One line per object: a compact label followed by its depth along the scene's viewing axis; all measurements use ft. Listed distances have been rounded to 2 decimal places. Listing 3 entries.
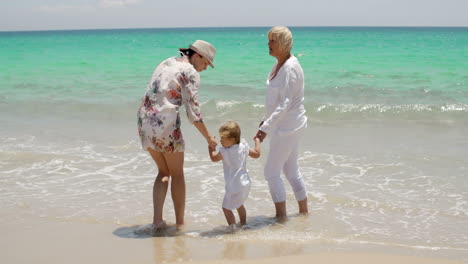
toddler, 15.58
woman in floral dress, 15.06
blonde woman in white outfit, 15.93
